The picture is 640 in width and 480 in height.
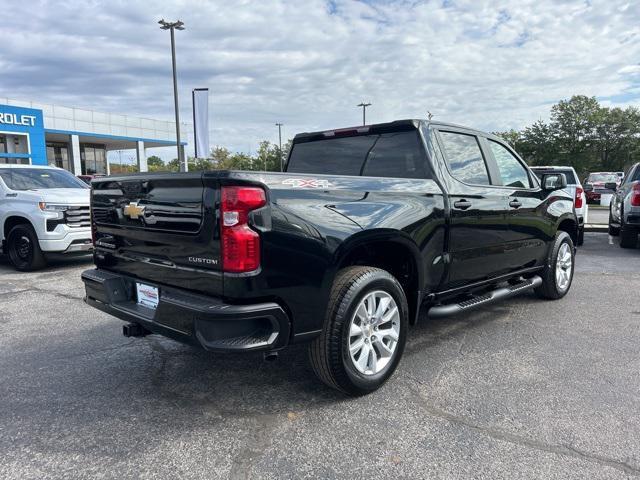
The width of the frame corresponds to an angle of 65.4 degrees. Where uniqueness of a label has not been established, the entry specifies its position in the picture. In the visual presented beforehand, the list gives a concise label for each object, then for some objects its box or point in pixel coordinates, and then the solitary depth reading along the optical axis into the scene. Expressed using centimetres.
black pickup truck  268
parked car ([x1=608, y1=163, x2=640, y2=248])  898
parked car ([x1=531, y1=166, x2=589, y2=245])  949
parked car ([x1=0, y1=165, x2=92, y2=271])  764
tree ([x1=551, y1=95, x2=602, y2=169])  4428
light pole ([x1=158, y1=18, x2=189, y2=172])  1911
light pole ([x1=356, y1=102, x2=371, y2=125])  4369
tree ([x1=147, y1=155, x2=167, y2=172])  7216
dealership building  2914
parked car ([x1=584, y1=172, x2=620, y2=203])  2322
